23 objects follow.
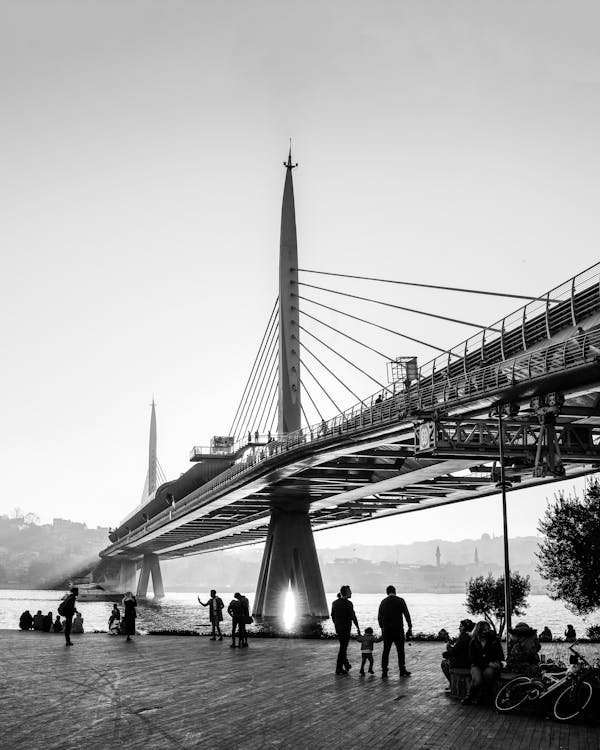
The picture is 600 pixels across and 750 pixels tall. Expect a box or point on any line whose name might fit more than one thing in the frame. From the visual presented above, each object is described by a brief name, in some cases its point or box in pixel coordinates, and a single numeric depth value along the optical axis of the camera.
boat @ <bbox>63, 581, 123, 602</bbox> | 131.95
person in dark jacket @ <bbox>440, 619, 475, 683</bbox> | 14.86
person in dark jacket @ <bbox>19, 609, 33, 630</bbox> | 37.47
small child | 17.83
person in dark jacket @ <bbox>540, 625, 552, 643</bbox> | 30.56
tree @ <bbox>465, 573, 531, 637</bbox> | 52.34
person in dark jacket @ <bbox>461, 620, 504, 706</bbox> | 13.98
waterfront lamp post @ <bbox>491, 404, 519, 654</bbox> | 20.31
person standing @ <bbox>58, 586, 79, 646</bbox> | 26.62
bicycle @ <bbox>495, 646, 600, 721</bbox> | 12.28
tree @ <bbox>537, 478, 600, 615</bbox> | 45.91
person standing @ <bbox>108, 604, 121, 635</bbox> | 32.47
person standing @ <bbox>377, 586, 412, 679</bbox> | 17.09
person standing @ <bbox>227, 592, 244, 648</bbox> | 25.67
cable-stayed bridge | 27.42
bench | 14.08
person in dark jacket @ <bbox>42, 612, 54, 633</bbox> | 36.66
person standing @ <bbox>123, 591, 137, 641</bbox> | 28.83
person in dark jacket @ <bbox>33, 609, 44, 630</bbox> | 36.95
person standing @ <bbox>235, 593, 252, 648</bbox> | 25.75
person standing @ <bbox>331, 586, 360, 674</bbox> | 18.03
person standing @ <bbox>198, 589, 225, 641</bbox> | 30.49
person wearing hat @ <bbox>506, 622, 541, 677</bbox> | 14.07
